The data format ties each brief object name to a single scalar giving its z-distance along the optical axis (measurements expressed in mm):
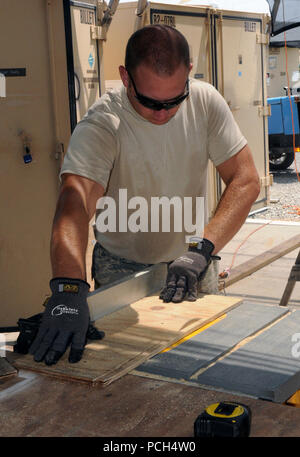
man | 2616
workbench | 2109
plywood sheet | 2330
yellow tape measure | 2041
